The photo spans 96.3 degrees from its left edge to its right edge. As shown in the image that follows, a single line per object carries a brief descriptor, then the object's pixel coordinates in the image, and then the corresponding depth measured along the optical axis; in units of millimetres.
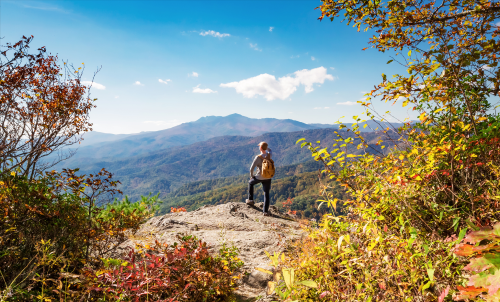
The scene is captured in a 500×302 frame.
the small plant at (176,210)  8422
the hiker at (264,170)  6895
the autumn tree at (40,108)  5102
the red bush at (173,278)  1860
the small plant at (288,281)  1231
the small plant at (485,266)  1117
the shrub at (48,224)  2455
